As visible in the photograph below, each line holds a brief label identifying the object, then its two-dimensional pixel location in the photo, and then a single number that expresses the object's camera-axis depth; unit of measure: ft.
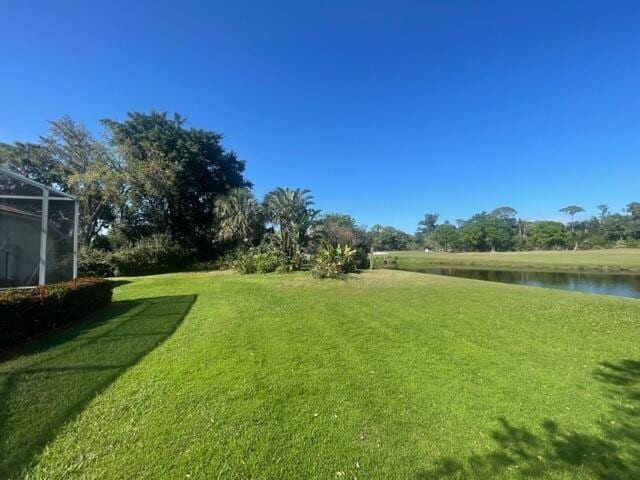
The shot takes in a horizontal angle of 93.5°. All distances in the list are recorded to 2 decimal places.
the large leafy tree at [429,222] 370.49
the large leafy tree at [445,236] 272.72
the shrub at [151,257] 60.54
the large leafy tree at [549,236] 220.84
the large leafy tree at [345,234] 67.72
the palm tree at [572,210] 297.74
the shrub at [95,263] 57.21
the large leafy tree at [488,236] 240.26
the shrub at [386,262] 80.17
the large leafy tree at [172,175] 68.39
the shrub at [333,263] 50.01
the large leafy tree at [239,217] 68.69
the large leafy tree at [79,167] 63.10
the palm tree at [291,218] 63.87
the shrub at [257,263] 57.47
